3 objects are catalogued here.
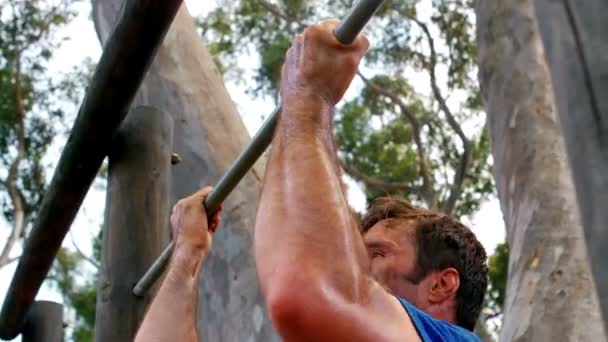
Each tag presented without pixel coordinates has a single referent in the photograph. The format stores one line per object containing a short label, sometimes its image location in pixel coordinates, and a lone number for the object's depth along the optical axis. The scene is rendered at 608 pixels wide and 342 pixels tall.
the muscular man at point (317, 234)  1.44
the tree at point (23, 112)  12.02
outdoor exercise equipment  2.26
